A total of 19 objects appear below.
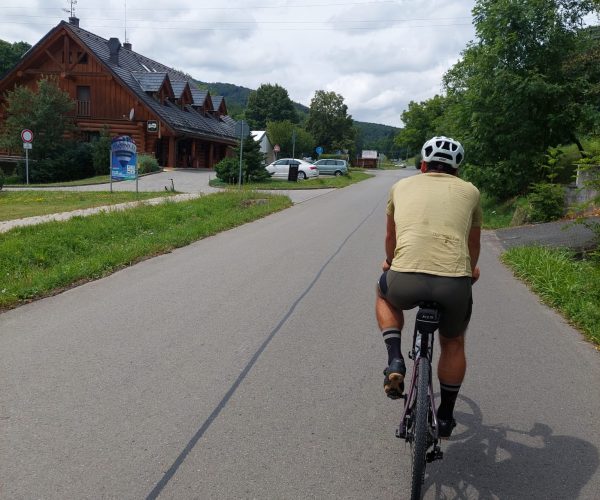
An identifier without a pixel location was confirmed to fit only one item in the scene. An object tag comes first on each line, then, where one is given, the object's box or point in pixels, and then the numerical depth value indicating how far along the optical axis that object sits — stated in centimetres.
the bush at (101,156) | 3709
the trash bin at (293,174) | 3472
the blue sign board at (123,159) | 2245
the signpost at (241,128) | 2348
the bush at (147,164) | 3597
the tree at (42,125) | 3609
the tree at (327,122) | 9544
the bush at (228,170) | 2988
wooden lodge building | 3997
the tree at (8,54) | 6788
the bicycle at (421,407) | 292
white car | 4050
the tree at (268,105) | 10762
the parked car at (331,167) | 5302
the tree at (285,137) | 7100
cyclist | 315
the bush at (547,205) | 1514
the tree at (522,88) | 1730
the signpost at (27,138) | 2847
